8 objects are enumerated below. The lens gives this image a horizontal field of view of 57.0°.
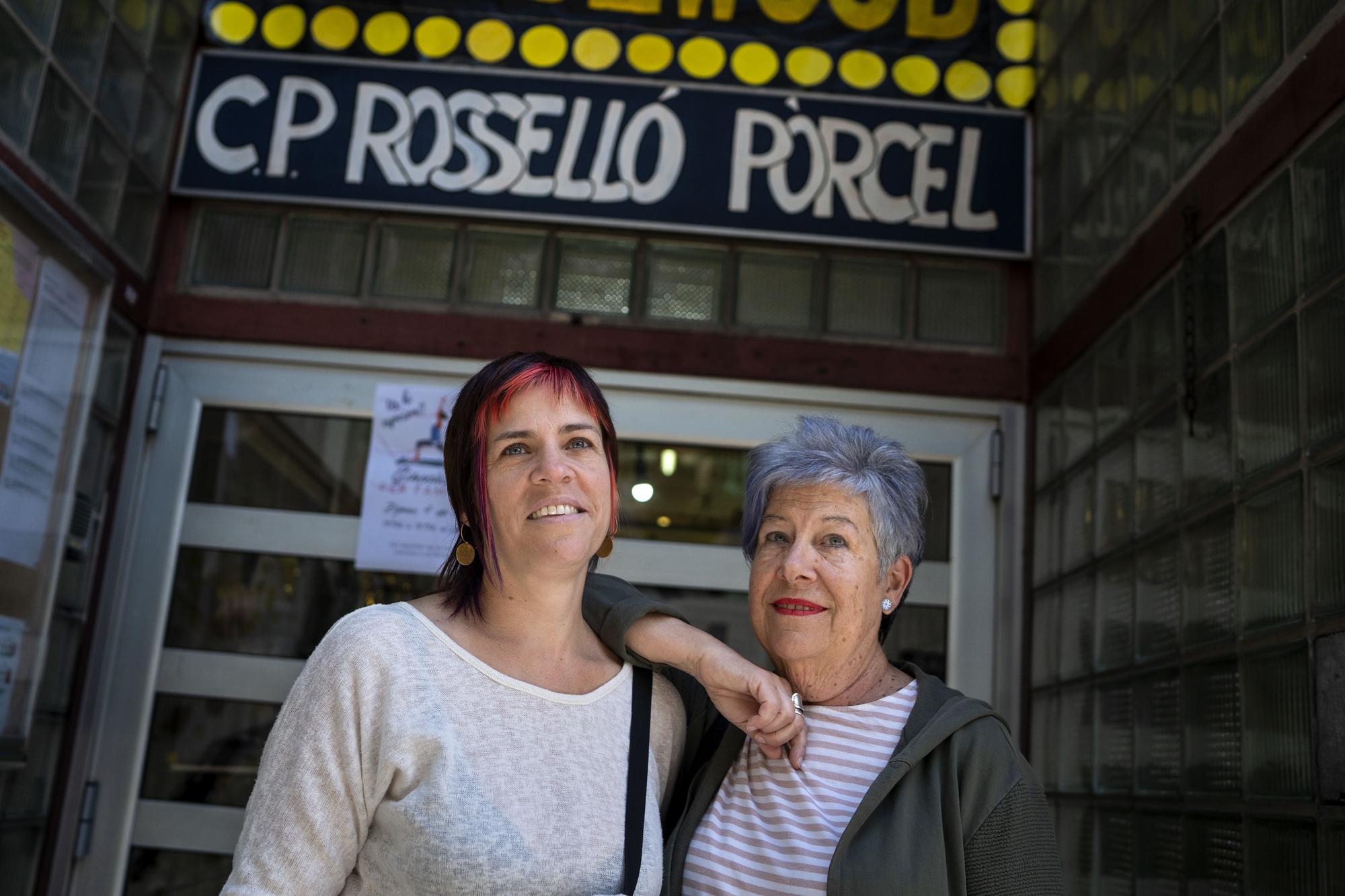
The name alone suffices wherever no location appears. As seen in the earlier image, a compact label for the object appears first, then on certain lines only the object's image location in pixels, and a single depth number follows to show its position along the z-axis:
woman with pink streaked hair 1.46
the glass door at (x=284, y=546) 2.98
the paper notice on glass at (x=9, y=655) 2.52
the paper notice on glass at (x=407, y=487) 3.07
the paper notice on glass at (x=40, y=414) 2.49
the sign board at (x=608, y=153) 3.22
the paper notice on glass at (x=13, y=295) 2.42
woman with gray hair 1.53
